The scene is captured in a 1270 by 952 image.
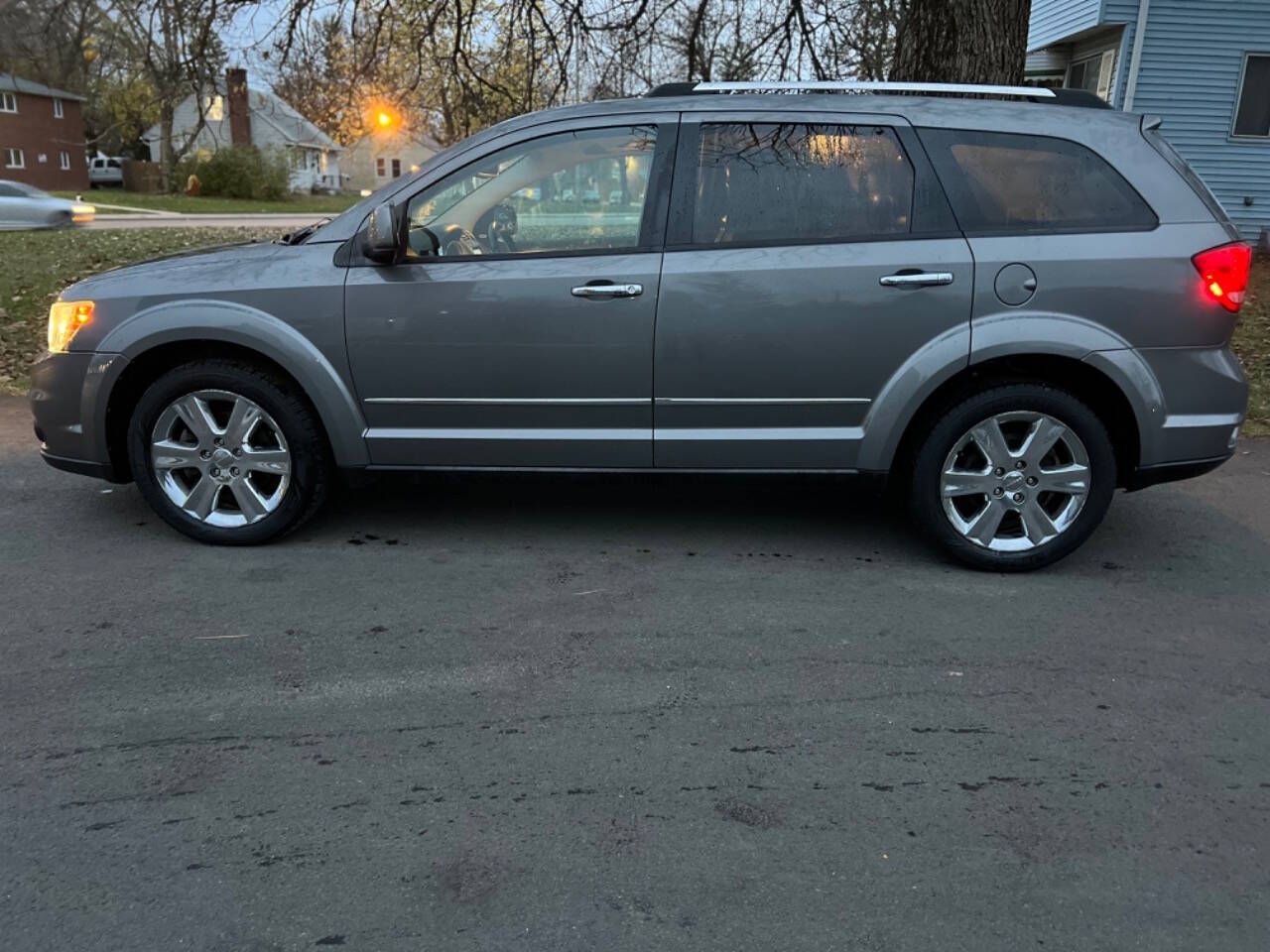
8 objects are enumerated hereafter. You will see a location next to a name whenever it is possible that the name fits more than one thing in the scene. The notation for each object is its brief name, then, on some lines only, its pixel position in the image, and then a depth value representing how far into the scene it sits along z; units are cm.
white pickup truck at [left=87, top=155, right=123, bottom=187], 6275
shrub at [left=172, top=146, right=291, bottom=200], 4397
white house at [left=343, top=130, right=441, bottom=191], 8356
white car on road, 2248
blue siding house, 1641
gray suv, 434
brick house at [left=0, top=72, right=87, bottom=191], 5272
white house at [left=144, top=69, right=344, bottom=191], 5407
